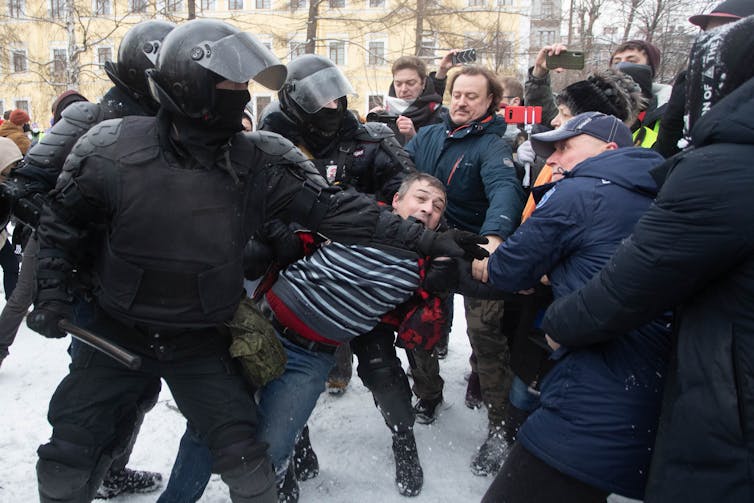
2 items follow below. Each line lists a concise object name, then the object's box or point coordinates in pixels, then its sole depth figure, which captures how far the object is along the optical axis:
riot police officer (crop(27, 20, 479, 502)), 1.88
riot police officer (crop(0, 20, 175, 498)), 2.29
